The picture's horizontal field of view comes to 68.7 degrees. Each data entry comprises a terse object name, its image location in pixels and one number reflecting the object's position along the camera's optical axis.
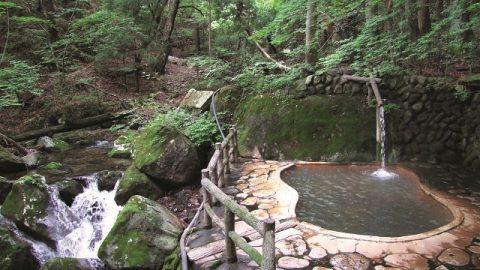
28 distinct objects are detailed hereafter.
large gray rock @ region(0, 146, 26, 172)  9.57
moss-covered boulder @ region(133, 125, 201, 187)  7.77
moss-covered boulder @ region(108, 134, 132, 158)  10.65
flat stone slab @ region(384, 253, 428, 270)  4.05
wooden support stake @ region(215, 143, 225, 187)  6.58
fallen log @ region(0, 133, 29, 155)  11.05
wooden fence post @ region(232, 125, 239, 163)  8.67
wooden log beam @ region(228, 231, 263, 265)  3.50
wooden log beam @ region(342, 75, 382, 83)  8.78
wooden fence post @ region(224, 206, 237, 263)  4.21
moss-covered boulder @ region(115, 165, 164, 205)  7.69
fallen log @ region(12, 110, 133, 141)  12.11
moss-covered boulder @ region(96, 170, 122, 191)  8.52
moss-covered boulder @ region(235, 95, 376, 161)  8.66
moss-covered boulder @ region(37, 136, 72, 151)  11.50
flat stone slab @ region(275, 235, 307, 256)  4.43
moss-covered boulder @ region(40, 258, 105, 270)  5.66
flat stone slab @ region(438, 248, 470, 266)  4.11
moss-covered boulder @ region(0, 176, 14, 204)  7.96
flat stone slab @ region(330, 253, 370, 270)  4.06
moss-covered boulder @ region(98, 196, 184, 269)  5.40
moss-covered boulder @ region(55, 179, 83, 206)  8.00
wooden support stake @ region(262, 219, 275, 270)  3.21
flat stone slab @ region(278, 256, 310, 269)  4.12
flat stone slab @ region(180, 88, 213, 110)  11.20
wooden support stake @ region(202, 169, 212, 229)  5.26
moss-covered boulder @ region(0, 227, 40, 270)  5.91
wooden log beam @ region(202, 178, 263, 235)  3.46
